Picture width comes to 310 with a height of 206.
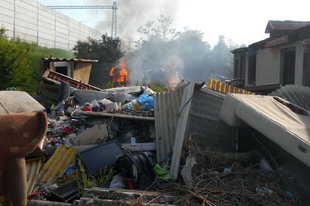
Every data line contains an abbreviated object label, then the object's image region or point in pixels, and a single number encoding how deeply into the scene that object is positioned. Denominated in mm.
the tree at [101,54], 19906
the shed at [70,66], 12242
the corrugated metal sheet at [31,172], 2990
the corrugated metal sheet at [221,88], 4616
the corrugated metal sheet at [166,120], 4602
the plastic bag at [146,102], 7123
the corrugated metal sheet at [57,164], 4273
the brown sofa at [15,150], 2467
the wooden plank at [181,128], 3234
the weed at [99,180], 3177
